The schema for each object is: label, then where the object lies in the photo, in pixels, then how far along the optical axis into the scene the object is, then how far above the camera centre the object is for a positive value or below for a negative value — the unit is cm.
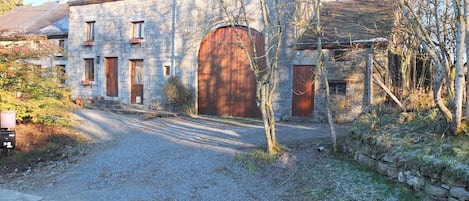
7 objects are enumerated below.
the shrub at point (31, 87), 887 +2
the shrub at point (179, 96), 1569 -29
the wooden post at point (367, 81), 1134 +33
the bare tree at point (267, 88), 727 +2
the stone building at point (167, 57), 1420 +141
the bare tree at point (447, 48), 525 +69
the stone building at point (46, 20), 2052 +435
